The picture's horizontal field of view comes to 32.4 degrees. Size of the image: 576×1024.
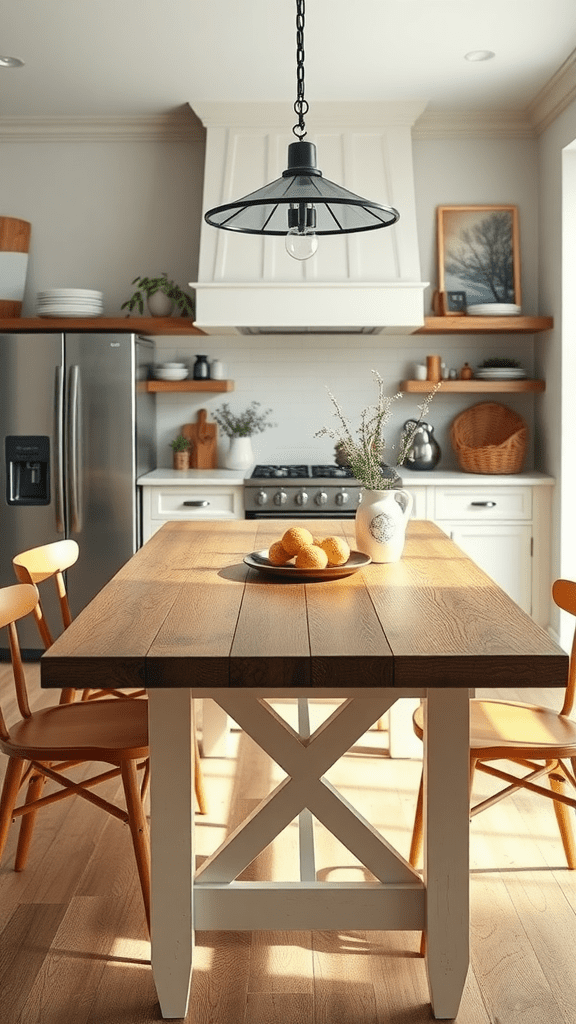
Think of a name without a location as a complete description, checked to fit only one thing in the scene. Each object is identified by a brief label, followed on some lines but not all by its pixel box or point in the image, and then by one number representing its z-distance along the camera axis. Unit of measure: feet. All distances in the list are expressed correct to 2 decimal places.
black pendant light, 7.88
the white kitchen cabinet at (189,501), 17.07
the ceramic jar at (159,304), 18.10
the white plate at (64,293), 17.44
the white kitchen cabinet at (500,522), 17.03
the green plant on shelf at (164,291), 18.08
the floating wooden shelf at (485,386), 17.85
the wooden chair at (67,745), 8.02
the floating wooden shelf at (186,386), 18.04
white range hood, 16.87
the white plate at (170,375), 18.26
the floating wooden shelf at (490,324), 17.31
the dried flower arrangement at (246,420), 18.92
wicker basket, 17.66
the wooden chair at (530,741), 8.07
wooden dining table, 6.20
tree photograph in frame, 18.49
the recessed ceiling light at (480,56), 14.90
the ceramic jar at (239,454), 18.30
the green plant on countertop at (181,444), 18.54
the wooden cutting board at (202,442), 18.84
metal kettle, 18.03
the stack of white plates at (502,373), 18.04
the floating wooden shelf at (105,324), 17.35
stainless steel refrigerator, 16.57
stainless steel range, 16.63
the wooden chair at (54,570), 9.68
